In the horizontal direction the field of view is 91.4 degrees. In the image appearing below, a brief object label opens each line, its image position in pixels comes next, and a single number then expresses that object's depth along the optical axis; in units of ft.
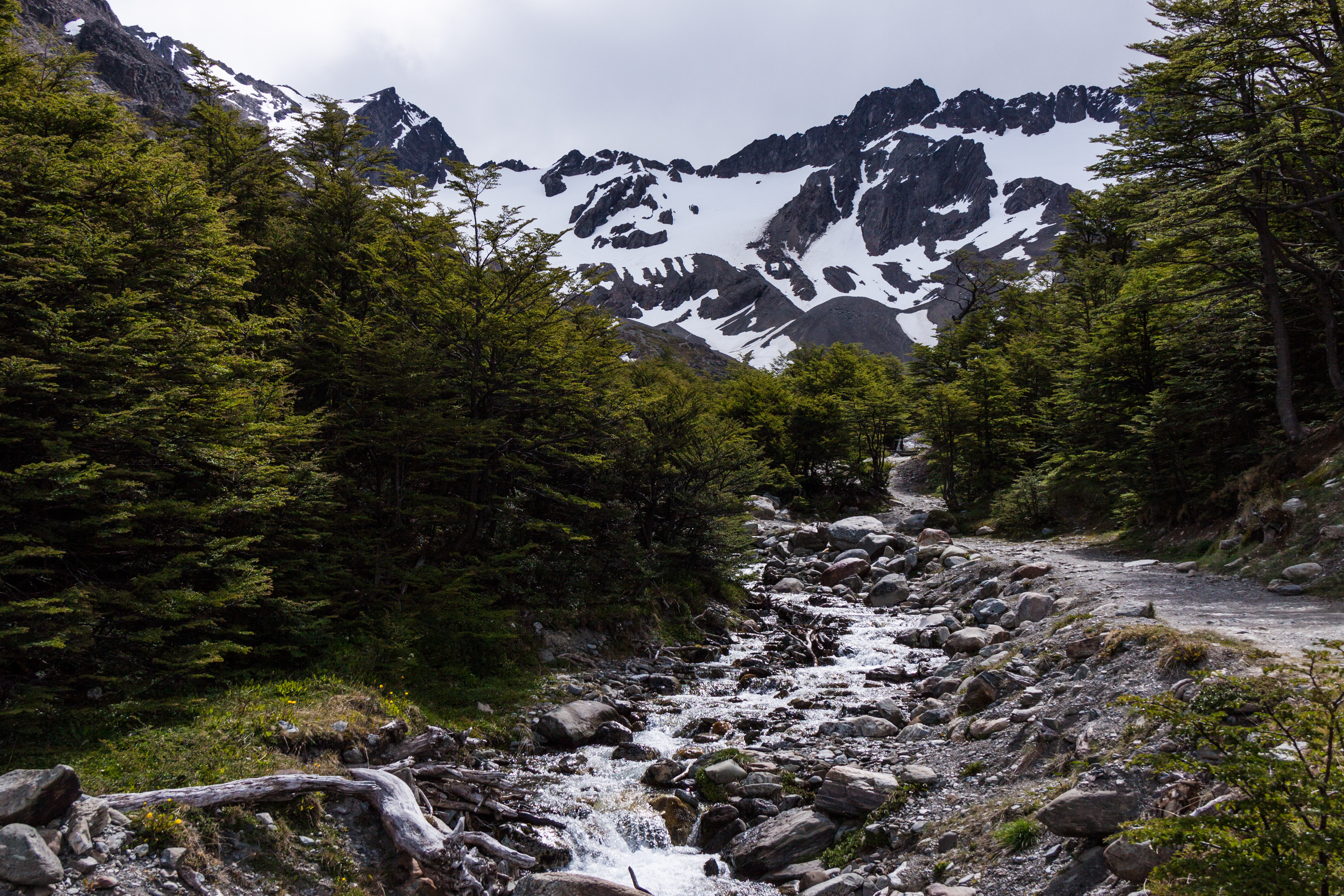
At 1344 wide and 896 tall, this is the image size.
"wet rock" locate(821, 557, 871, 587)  75.20
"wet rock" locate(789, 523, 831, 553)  91.55
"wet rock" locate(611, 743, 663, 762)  32.89
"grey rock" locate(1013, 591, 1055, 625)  42.16
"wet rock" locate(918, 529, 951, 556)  78.95
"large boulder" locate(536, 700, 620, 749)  34.06
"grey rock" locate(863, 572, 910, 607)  65.62
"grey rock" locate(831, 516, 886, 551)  87.71
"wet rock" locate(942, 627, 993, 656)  42.37
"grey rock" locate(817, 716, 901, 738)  33.17
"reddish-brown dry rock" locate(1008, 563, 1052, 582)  53.21
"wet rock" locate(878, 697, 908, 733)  34.55
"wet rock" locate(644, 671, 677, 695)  42.98
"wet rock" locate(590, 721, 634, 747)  34.86
